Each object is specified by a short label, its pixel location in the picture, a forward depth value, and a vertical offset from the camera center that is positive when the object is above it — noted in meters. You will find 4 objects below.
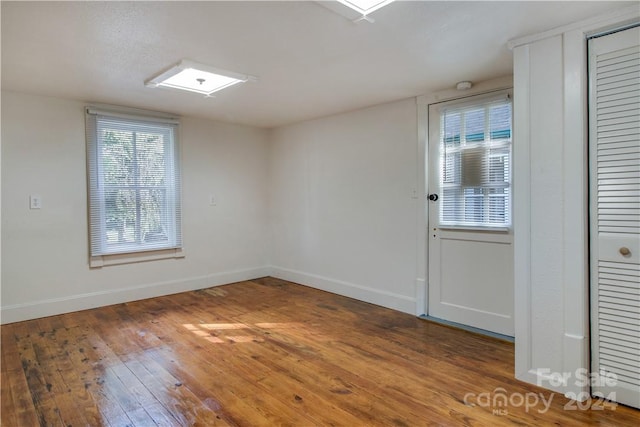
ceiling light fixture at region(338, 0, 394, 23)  1.88 +1.06
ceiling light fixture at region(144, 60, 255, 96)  2.79 +1.10
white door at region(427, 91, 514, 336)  3.12 -0.08
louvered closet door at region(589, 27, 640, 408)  2.02 -0.05
